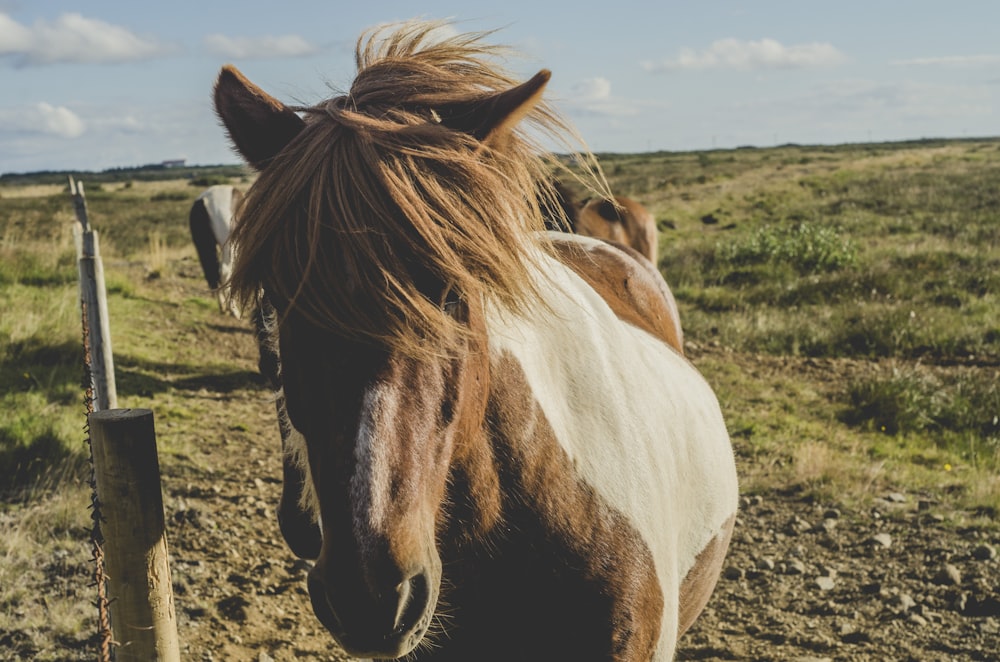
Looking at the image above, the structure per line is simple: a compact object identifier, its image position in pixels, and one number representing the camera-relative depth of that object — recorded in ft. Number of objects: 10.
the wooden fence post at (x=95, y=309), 14.42
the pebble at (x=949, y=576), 13.58
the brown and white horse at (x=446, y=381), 4.40
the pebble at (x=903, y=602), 12.90
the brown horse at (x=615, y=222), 24.58
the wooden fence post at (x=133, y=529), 6.05
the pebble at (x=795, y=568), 14.47
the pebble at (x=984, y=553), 14.30
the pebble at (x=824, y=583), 13.83
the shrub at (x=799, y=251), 48.57
